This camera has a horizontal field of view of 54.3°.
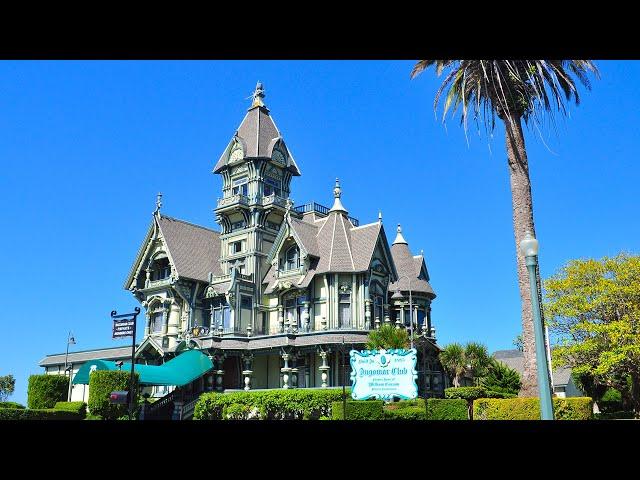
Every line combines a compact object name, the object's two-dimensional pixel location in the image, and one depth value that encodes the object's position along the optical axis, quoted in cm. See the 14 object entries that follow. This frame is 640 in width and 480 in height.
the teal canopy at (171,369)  3715
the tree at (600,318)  2997
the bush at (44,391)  3688
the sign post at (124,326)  2720
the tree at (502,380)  3774
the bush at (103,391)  3262
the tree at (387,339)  3284
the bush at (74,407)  3428
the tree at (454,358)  4075
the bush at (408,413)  2819
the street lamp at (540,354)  973
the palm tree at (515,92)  2247
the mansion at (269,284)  4159
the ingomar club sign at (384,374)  2786
